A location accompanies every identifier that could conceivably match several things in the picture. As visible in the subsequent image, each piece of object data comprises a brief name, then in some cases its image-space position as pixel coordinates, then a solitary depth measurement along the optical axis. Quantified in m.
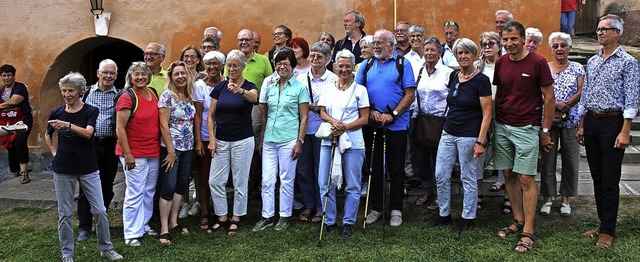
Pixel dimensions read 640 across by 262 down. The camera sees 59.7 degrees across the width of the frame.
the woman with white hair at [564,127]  5.11
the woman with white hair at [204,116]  5.22
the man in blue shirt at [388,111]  5.18
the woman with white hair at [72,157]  4.33
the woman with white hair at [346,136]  5.00
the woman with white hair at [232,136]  5.12
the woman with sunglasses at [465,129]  4.77
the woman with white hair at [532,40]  5.12
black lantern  8.45
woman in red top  4.75
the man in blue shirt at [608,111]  4.40
